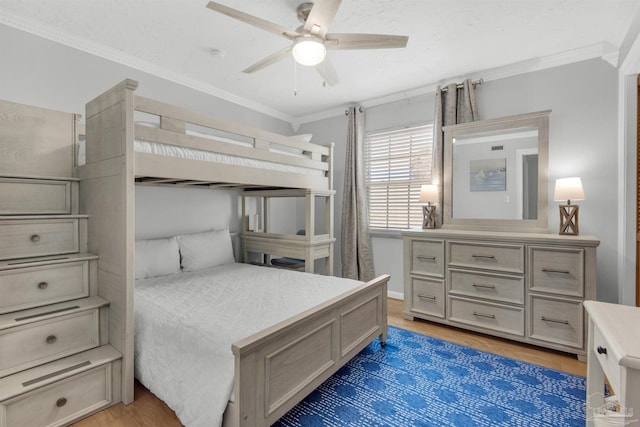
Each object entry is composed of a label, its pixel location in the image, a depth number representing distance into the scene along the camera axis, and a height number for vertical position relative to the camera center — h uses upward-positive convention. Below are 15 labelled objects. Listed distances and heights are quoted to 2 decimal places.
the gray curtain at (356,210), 3.95 +0.02
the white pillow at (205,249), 3.03 -0.40
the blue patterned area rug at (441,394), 1.65 -1.13
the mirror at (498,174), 2.80 +0.37
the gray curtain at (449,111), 3.16 +1.08
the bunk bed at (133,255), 1.41 -0.26
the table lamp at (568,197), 2.49 +0.12
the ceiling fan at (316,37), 1.59 +1.04
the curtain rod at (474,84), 3.11 +1.34
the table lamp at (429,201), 3.26 +0.11
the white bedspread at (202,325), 1.43 -0.62
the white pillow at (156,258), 2.67 -0.43
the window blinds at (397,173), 3.65 +0.49
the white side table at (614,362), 0.85 -0.49
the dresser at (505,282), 2.33 -0.62
